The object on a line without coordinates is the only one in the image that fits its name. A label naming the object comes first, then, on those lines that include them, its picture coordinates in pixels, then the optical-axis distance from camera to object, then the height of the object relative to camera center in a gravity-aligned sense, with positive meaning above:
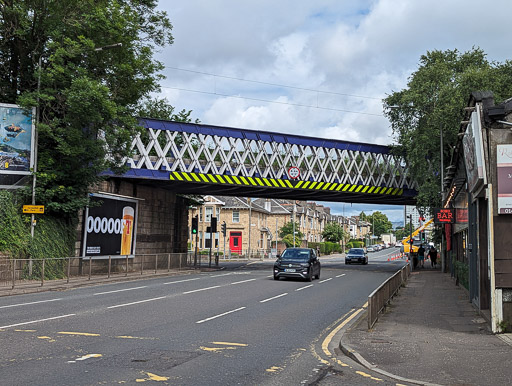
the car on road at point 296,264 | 25.73 -1.04
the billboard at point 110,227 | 27.61 +0.60
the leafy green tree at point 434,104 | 35.03 +9.65
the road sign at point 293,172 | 36.09 +4.61
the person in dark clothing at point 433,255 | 43.27 -0.79
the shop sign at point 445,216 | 27.47 +1.50
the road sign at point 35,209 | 22.59 +1.11
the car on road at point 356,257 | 51.69 -1.27
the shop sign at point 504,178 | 11.48 +1.45
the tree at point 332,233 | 105.45 +1.90
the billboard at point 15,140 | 24.00 +4.18
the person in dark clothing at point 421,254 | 44.73 -0.72
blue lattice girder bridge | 32.03 +4.82
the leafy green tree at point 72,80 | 23.86 +7.22
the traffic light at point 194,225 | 37.68 +1.02
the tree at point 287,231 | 85.56 +1.70
